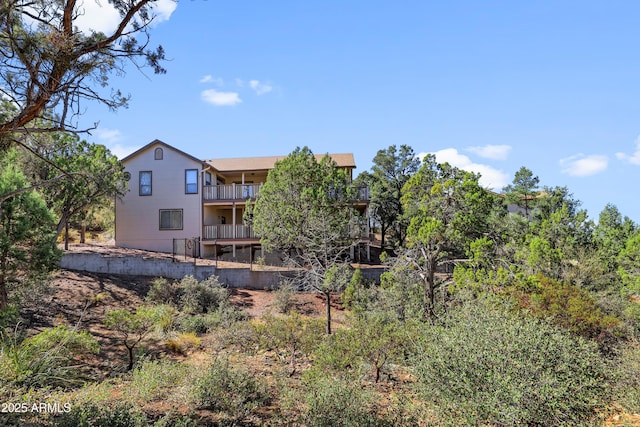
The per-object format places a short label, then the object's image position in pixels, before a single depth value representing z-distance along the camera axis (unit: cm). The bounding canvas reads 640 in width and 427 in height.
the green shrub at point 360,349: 896
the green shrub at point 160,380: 827
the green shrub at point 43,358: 746
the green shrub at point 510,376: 579
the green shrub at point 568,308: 1141
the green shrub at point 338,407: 665
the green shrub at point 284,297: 1708
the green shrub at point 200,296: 1617
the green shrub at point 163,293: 1647
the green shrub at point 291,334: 1020
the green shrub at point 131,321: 1020
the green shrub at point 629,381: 773
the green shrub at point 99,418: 590
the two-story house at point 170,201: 2516
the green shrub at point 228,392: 771
